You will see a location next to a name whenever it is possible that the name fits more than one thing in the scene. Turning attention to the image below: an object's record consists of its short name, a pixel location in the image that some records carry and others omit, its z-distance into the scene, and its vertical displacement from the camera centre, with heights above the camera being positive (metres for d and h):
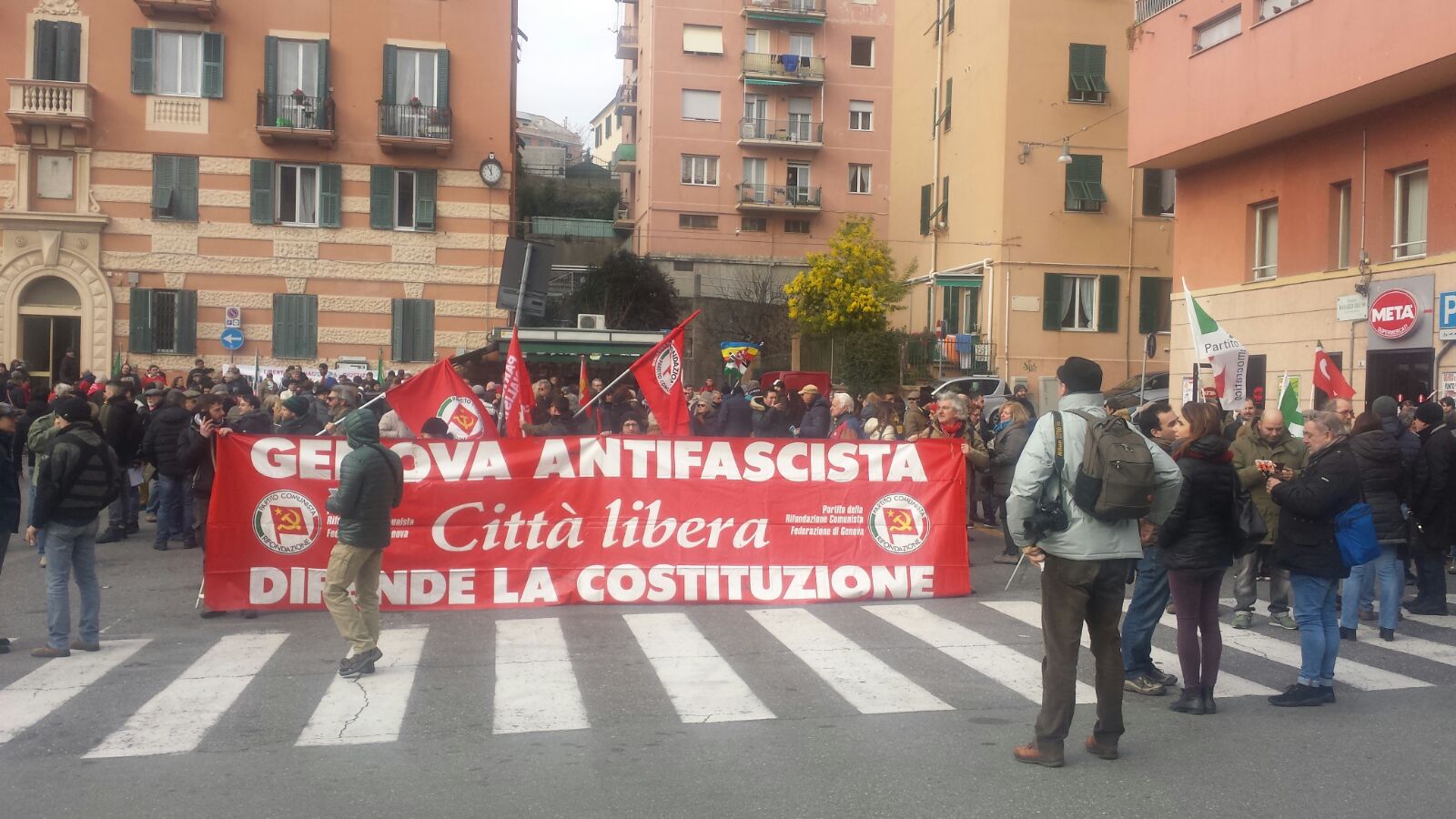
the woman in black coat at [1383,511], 9.20 -0.85
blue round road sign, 28.50 +0.69
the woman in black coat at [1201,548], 7.09 -0.90
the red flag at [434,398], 11.70 -0.23
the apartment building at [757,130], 53.72 +11.02
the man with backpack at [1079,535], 5.98 -0.71
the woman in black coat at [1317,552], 7.29 -0.94
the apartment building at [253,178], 29.06 +4.61
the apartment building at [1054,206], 35.34 +5.31
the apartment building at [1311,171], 18.23 +3.76
